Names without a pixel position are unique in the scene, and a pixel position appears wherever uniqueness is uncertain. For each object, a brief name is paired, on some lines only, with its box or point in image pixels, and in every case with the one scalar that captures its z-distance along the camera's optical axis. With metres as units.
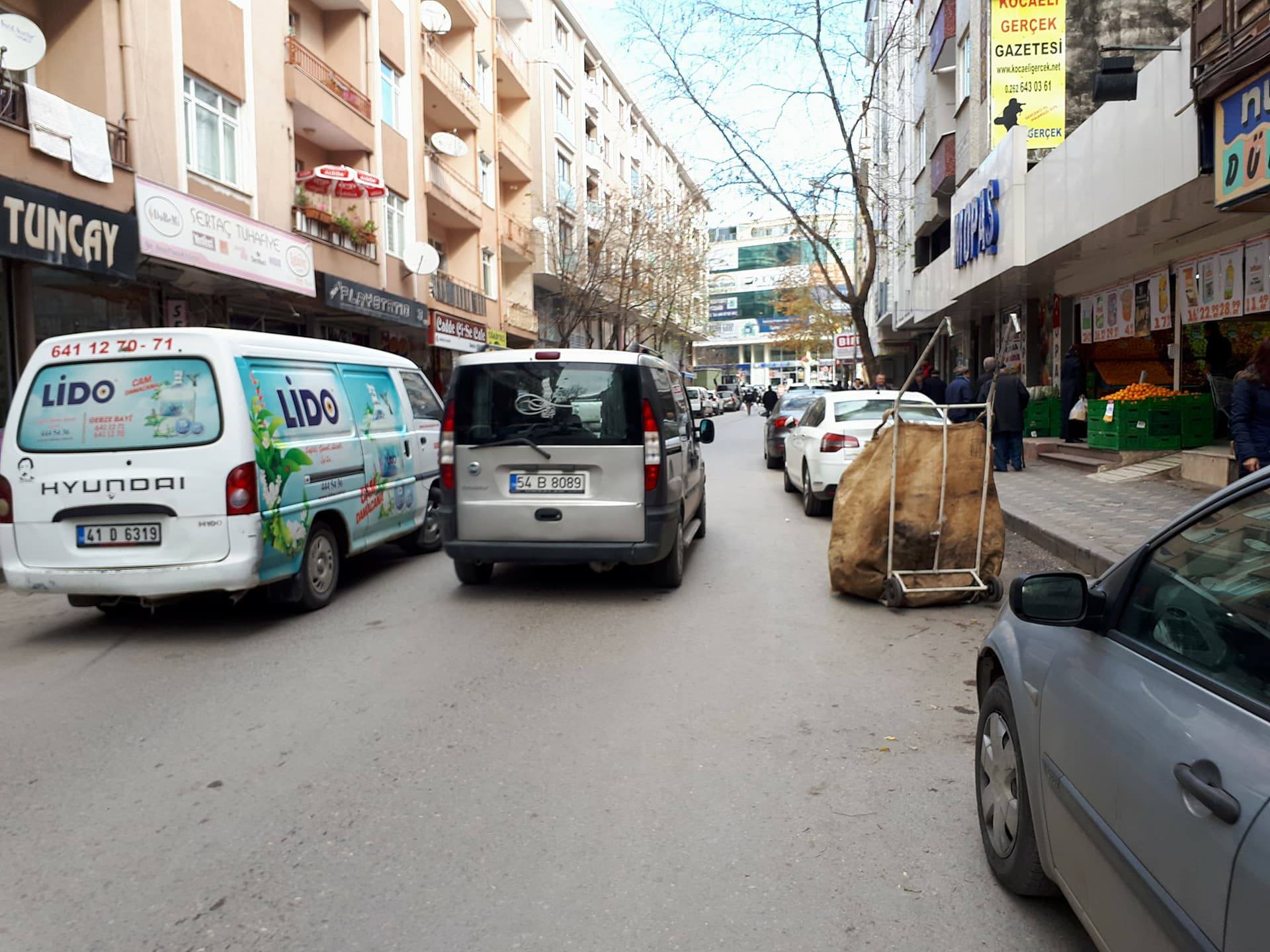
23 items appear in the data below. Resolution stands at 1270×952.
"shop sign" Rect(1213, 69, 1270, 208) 8.64
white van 6.38
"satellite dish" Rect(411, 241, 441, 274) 22.70
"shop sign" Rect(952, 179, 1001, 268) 17.88
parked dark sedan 18.92
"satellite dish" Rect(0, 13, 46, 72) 10.66
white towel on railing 11.14
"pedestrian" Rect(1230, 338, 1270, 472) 7.40
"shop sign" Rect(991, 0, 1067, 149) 18.61
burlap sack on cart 7.39
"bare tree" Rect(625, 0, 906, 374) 22.86
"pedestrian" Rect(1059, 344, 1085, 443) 17.19
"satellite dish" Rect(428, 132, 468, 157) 25.16
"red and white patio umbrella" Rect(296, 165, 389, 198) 18.52
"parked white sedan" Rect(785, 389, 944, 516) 11.48
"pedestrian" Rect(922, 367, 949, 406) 20.84
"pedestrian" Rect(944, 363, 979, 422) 17.02
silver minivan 7.48
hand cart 7.24
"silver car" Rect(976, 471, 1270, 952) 1.77
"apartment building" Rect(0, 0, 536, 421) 11.62
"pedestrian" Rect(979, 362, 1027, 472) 15.31
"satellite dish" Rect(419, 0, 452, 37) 24.77
